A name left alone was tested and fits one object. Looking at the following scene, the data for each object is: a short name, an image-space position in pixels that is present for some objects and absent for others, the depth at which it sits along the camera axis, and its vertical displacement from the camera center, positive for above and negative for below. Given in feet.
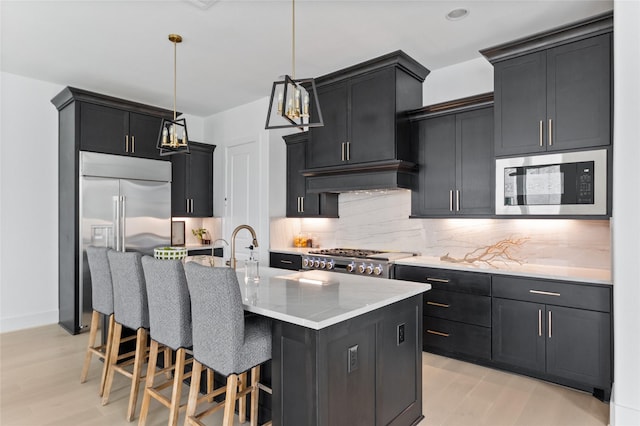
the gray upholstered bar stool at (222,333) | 5.99 -2.07
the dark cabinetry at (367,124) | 12.30 +3.10
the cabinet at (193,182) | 18.44 +1.55
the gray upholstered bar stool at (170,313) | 7.05 -1.98
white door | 17.70 +1.01
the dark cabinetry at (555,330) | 8.93 -3.04
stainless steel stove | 12.33 -1.72
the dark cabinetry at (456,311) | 10.73 -3.00
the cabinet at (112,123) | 14.33 +3.71
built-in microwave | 9.11 +0.74
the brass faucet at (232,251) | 8.30 -0.90
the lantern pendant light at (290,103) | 7.32 +2.19
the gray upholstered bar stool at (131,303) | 8.27 -2.11
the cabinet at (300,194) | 15.87 +0.79
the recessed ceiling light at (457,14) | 9.75 +5.30
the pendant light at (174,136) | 10.79 +2.25
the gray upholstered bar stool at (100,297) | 9.45 -2.21
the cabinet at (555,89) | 9.02 +3.20
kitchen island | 5.64 -2.34
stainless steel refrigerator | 14.33 +0.27
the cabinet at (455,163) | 11.54 +1.61
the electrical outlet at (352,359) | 6.07 -2.42
